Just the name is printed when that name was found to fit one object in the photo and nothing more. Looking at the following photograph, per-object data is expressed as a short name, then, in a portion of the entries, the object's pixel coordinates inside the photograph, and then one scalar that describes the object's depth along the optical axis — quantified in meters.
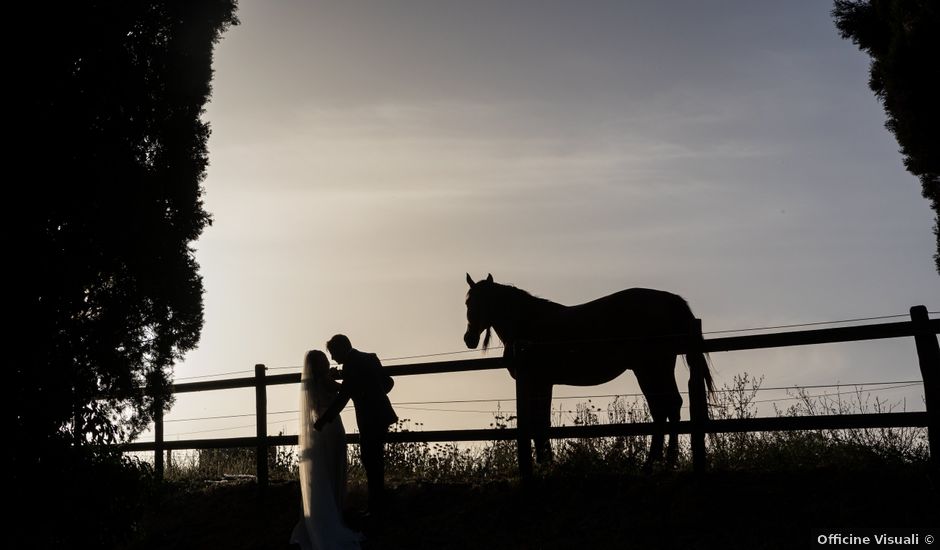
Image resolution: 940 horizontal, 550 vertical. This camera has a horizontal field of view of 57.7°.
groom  9.44
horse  9.91
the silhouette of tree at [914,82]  9.19
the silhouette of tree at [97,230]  8.47
